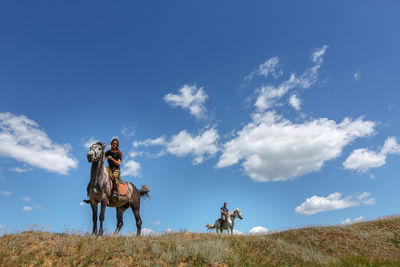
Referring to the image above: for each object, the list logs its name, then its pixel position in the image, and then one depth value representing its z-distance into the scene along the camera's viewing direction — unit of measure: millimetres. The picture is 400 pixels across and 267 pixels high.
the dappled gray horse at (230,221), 23000
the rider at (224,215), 23109
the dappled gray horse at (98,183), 10590
